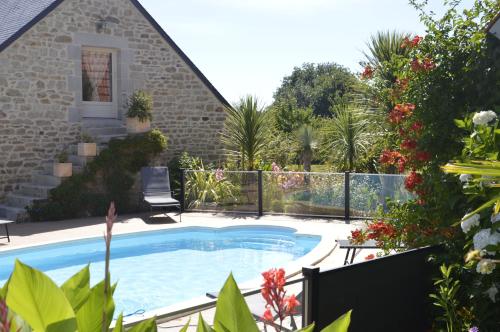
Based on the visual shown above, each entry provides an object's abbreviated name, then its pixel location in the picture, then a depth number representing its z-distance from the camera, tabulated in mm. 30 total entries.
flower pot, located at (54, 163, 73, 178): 11688
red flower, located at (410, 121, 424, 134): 4193
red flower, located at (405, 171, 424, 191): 4271
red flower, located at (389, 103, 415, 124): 4301
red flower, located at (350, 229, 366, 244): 4652
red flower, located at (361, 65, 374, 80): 4766
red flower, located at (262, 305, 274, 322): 1850
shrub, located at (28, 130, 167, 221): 11516
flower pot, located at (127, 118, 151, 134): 12797
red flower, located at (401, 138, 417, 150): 4258
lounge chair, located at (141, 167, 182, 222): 11528
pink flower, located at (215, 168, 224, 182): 11867
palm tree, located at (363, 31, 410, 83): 12891
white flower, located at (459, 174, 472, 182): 3207
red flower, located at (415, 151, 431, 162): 4129
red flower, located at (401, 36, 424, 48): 4351
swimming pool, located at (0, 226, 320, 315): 7336
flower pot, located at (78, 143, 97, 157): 12062
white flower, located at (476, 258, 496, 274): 2339
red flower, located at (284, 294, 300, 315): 2019
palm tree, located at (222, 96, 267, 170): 13273
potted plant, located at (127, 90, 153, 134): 12745
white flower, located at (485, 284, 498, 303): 3234
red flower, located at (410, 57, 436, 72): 4168
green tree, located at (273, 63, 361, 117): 44031
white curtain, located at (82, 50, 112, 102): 13227
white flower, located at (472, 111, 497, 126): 3254
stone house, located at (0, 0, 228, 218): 11898
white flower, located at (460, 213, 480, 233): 3139
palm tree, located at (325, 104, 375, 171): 12720
